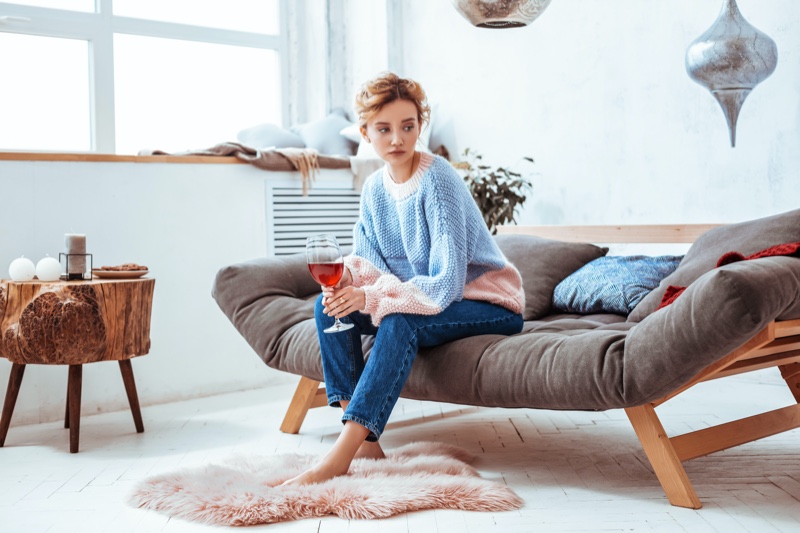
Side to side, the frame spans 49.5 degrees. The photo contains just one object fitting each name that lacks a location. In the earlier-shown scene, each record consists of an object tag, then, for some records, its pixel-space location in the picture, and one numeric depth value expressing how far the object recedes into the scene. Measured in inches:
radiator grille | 160.6
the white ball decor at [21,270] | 116.1
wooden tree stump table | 110.7
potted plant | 166.2
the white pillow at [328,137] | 187.8
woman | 85.2
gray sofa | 72.9
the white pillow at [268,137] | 186.4
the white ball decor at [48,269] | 115.8
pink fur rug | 78.7
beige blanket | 153.9
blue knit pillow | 111.4
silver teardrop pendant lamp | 122.1
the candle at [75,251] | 119.0
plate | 119.4
